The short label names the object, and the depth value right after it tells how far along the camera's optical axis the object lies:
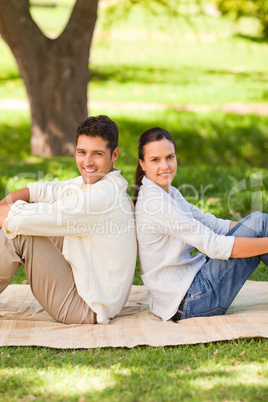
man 6.71
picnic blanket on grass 6.61
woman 6.71
